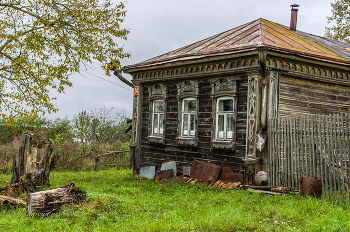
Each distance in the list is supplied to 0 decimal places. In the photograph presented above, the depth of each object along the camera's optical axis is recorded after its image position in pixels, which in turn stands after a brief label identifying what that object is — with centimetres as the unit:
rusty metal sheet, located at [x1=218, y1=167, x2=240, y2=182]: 953
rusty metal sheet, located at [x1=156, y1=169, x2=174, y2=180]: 1134
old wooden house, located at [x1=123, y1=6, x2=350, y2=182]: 915
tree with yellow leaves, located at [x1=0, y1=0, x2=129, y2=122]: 1284
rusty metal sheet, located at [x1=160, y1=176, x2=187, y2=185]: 1039
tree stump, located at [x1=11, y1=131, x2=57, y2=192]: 804
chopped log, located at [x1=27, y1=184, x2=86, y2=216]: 588
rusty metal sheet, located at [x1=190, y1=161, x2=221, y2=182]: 984
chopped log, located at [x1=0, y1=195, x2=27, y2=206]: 653
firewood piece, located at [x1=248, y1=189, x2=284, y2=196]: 790
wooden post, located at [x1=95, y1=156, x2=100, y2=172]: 1598
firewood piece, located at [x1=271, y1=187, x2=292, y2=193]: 789
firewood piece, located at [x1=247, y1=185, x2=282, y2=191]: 821
